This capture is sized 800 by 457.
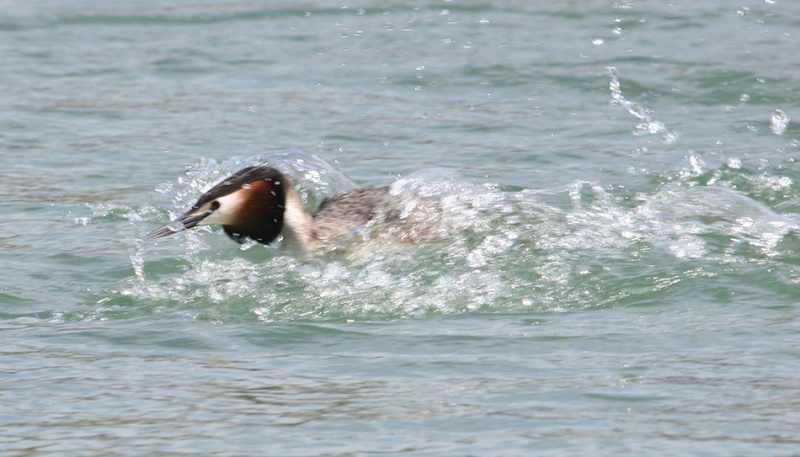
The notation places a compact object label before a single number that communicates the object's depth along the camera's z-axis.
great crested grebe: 14.49
